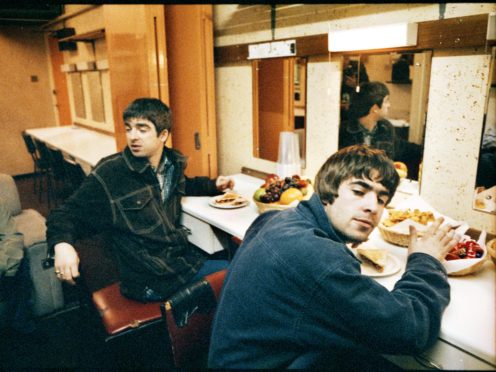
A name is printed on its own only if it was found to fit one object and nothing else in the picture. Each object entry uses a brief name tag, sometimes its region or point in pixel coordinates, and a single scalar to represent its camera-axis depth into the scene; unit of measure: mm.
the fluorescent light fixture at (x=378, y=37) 1777
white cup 2525
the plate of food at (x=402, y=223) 1652
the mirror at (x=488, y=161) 1660
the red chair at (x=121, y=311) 1634
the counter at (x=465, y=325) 1072
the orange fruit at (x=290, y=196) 2021
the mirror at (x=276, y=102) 2543
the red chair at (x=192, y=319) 1207
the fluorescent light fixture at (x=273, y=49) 2445
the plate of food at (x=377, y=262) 1446
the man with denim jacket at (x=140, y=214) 1862
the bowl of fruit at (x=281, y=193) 2023
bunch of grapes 2061
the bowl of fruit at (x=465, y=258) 1380
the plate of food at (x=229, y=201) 2250
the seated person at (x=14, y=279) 2072
